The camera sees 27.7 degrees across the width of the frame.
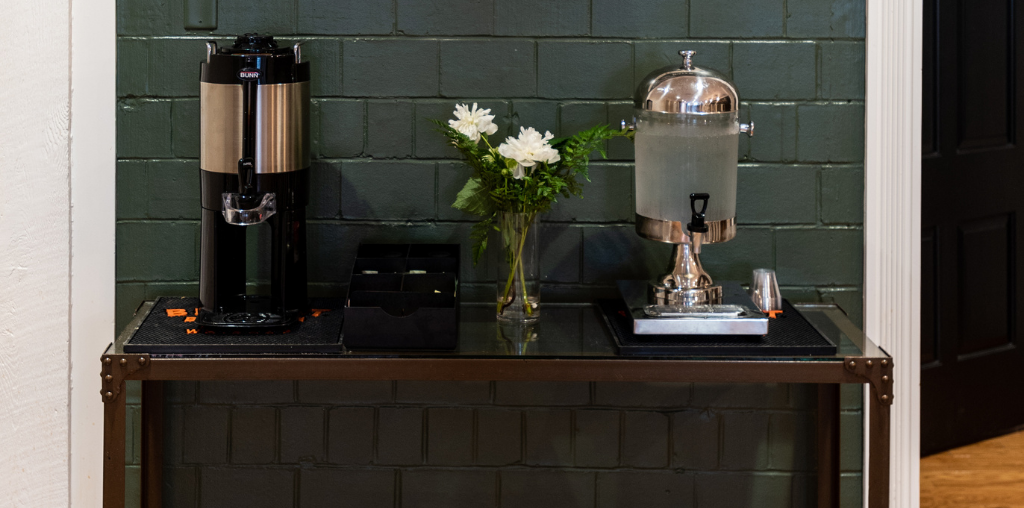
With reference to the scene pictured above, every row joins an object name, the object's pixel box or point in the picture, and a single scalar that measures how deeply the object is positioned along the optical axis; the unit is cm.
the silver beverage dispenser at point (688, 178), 418
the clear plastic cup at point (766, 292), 438
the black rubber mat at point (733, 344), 407
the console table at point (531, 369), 405
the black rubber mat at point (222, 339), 408
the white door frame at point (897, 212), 444
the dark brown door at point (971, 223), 548
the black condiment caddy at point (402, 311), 408
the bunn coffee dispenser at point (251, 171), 413
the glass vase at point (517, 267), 429
